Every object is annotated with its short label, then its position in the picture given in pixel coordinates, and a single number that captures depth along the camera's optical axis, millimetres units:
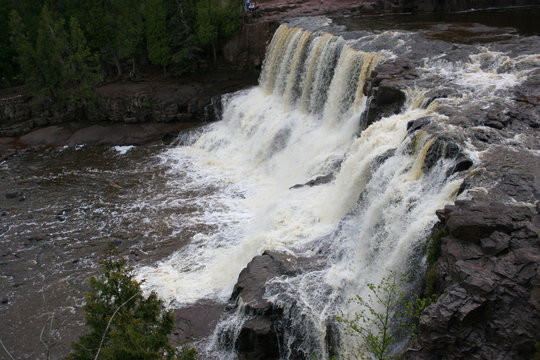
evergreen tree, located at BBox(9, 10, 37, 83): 34094
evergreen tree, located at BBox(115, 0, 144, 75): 34938
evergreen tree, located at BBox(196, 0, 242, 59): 34656
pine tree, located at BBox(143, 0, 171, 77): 34938
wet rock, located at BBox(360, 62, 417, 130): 20469
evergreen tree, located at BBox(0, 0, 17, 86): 37375
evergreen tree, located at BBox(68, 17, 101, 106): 34034
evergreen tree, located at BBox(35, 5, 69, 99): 33906
